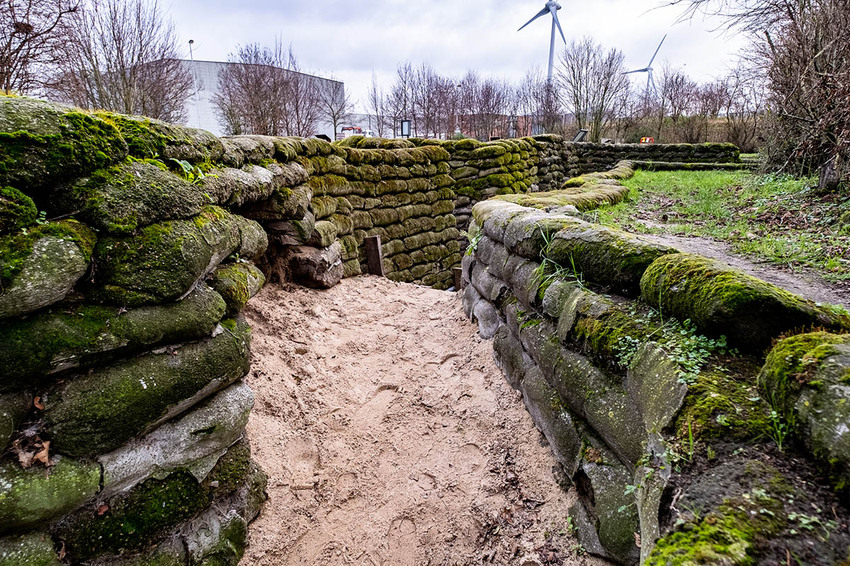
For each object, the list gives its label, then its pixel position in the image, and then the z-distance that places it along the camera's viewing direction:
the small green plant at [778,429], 1.09
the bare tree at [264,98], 16.30
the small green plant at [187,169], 2.18
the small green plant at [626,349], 1.67
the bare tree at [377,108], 27.23
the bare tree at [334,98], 22.62
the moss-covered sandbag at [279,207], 4.10
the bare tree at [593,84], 22.84
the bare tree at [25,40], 5.92
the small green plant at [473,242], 4.22
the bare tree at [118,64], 10.16
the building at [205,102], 22.19
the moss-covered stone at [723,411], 1.16
